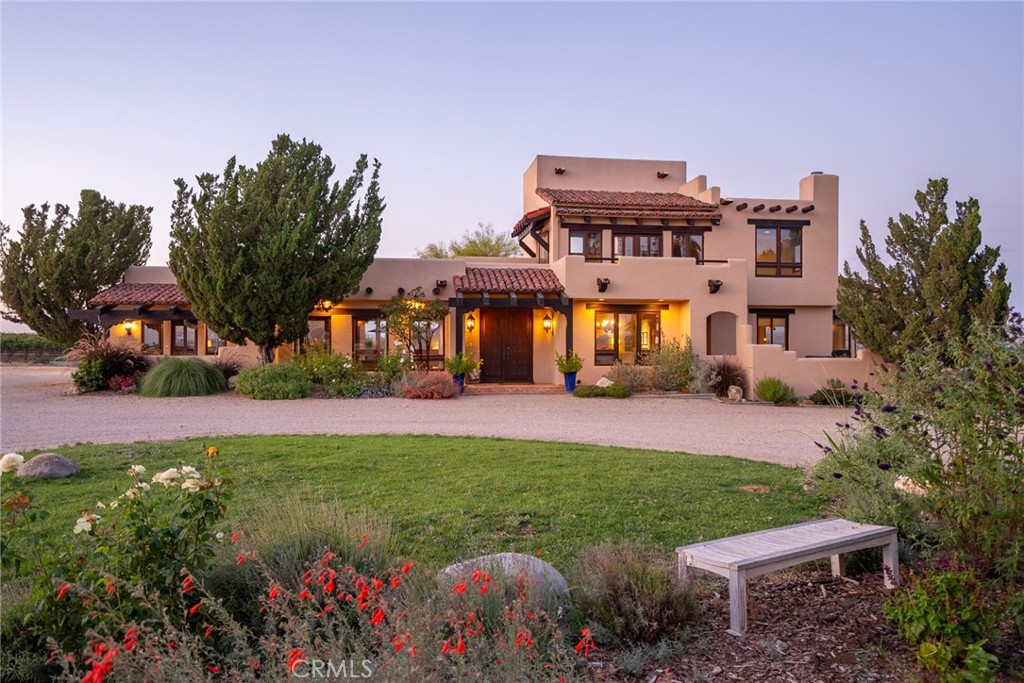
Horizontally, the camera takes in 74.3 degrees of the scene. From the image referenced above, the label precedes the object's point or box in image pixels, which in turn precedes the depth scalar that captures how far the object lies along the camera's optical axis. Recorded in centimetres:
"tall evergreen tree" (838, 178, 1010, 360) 1677
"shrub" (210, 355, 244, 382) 1996
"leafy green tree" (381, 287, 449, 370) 2020
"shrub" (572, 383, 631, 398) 1862
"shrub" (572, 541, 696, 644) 361
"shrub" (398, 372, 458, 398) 1753
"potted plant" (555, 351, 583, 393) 2009
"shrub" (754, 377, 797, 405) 1859
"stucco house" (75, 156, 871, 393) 2092
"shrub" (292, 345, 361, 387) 1859
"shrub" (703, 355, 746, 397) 1973
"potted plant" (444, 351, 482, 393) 1933
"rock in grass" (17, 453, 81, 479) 730
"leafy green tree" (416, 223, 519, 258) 4384
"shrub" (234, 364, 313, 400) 1730
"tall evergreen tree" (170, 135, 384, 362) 1877
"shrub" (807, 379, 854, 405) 1803
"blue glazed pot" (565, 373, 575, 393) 2010
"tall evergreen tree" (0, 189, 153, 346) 2164
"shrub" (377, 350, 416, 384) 1908
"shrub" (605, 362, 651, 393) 1966
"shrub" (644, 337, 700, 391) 1967
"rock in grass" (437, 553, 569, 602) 352
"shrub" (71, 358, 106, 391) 1875
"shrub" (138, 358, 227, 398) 1784
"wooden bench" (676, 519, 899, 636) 373
